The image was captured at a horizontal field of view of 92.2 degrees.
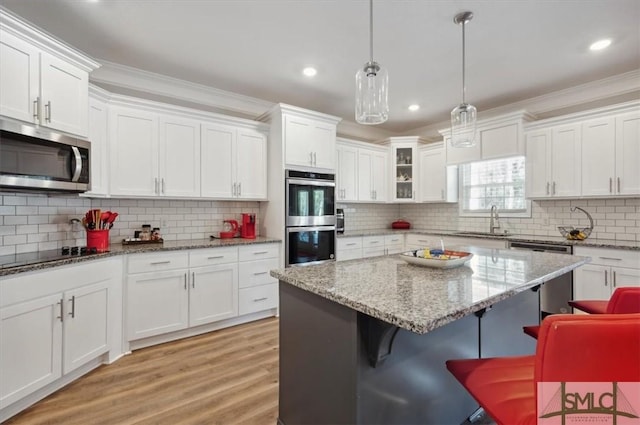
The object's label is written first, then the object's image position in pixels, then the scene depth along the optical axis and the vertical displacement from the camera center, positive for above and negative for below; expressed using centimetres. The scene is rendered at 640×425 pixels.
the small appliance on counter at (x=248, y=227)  374 -18
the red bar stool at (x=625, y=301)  124 -36
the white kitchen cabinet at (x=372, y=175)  477 +59
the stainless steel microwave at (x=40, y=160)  193 +36
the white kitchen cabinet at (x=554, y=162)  345 +60
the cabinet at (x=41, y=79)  195 +94
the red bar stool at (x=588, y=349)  80 -36
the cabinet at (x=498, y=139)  380 +95
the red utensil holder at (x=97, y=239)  263 -23
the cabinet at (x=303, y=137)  362 +93
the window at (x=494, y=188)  421 +36
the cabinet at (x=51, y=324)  184 -76
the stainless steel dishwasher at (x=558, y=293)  281 -77
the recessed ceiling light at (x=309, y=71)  317 +149
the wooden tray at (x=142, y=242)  307 -30
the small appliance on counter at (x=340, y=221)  457 -13
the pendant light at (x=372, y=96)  192 +75
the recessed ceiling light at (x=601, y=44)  266 +148
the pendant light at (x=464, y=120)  235 +71
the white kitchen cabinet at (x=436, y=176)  471 +57
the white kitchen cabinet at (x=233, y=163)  344 +58
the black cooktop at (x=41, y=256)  199 -32
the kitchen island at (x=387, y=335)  120 -58
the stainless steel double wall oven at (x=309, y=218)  362 -7
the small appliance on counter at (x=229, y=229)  371 -21
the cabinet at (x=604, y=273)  288 -59
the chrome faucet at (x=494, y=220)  427 -11
